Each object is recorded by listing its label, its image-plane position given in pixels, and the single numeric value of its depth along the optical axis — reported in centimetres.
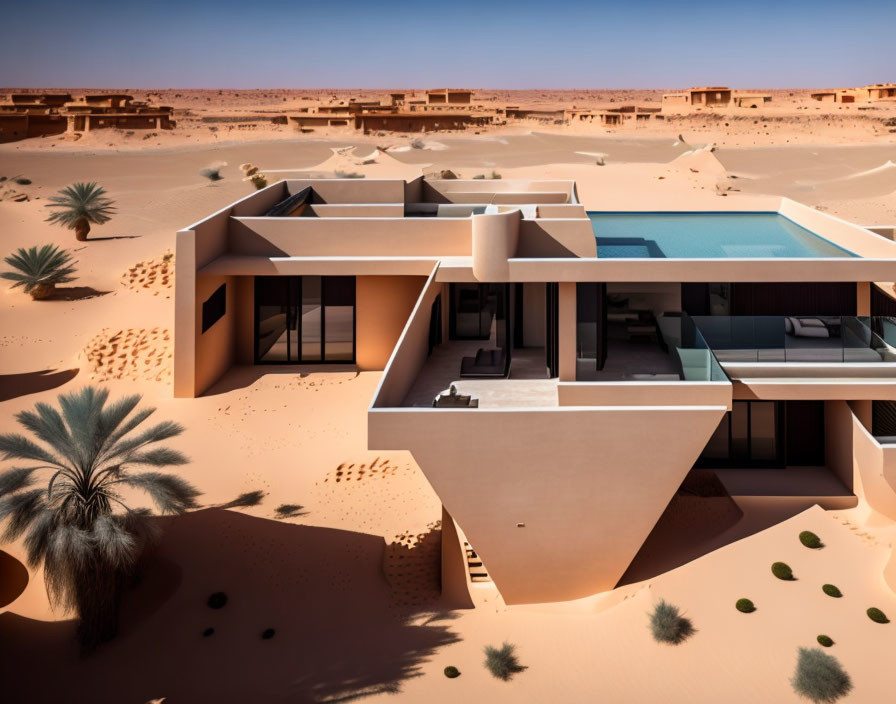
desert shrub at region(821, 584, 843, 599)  1373
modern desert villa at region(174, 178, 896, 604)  1340
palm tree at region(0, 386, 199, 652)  1282
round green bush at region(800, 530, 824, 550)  1483
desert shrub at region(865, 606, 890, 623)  1315
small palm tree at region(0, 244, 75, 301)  3022
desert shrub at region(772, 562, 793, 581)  1410
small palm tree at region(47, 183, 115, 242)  3691
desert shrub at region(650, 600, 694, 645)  1305
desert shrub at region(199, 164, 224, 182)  5271
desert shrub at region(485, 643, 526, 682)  1283
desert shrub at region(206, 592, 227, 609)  1444
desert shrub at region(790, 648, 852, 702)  1188
